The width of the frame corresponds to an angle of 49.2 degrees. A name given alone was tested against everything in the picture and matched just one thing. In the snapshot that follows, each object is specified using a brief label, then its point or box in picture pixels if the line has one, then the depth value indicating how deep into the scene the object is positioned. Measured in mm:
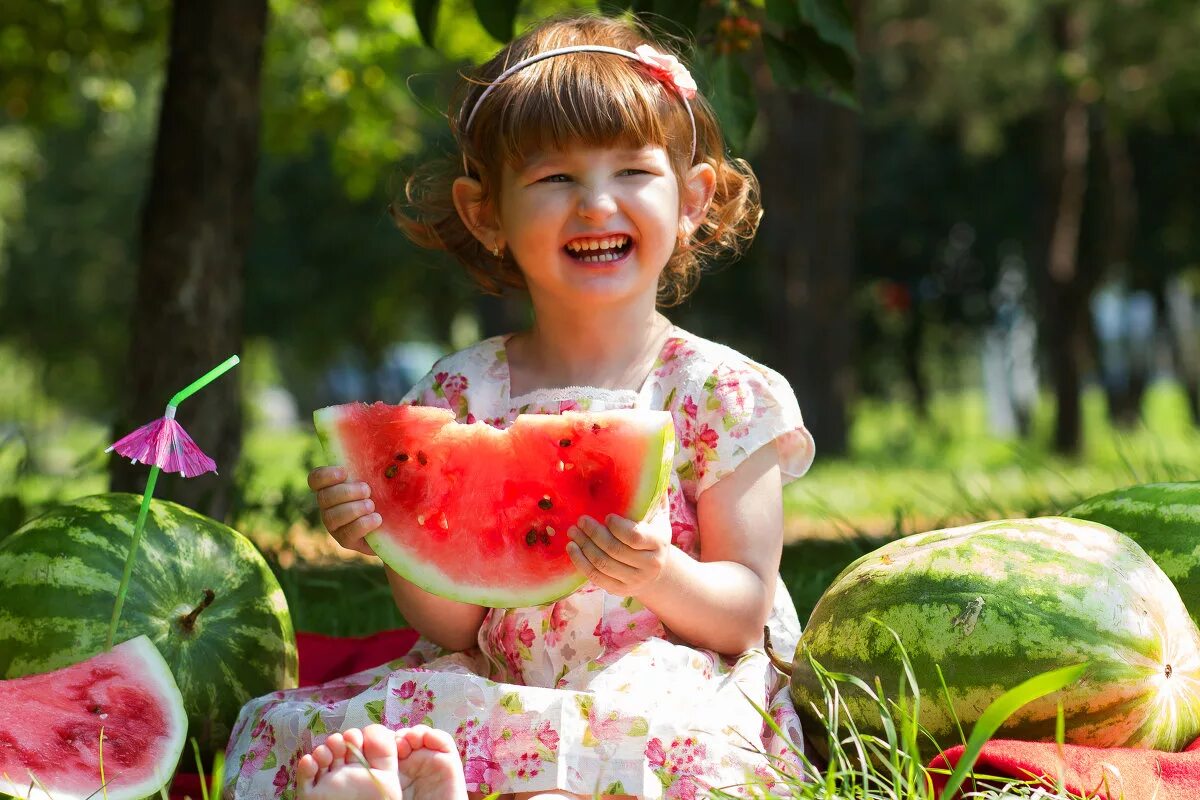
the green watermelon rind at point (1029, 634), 2277
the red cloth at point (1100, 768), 2084
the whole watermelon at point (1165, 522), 2744
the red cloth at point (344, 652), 3346
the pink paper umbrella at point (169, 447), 2219
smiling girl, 2301
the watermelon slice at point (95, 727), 2197
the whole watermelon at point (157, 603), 2709
